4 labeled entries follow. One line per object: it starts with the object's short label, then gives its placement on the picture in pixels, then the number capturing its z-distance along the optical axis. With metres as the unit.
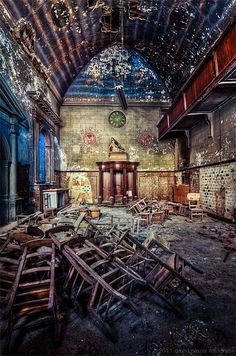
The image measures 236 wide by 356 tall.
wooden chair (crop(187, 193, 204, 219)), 8.17
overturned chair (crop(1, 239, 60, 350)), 2.08
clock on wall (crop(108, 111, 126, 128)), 13.98
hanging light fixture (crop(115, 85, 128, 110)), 10.71
